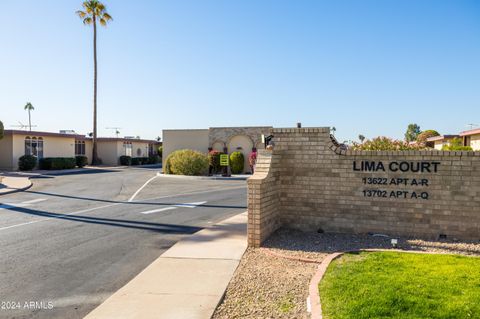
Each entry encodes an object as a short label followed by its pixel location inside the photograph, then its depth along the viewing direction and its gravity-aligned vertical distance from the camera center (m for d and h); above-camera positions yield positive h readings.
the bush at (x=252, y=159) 29.00 -0.43
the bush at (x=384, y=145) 10.74 +0.23
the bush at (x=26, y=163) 32.72 -0.90
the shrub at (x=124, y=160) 46.06 -0.87
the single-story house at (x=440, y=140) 35.94 +1.31
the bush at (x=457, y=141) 29.41 +0.94
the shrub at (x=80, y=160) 40.06 -0.84
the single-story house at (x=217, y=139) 32.66 +1.11
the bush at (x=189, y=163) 29.11 -0.74
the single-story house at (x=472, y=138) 27.93 +1.17
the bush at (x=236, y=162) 31.72 -0.75
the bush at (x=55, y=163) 35.44 -0.96
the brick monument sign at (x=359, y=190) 8.18 -0.77
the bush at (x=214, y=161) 30.47 -0.62
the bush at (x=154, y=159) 52.62 -0.90
